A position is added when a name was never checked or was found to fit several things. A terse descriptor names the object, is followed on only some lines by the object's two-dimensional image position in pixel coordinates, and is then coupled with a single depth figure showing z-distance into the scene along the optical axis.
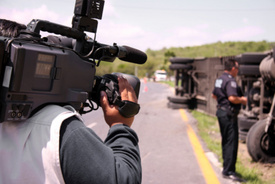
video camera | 1.11
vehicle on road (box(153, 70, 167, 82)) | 58.73
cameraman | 1.12
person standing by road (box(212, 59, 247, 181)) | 4.87
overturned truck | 5.46
